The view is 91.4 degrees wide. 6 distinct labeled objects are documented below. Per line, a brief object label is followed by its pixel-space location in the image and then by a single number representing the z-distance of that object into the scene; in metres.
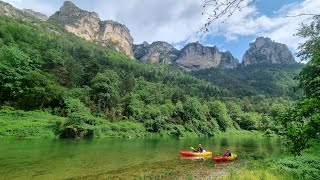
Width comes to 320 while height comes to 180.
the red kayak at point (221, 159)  15.75
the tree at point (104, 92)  36.94
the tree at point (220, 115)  51.67
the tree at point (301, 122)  3.43
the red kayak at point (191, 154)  16.43
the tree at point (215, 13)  2.53
